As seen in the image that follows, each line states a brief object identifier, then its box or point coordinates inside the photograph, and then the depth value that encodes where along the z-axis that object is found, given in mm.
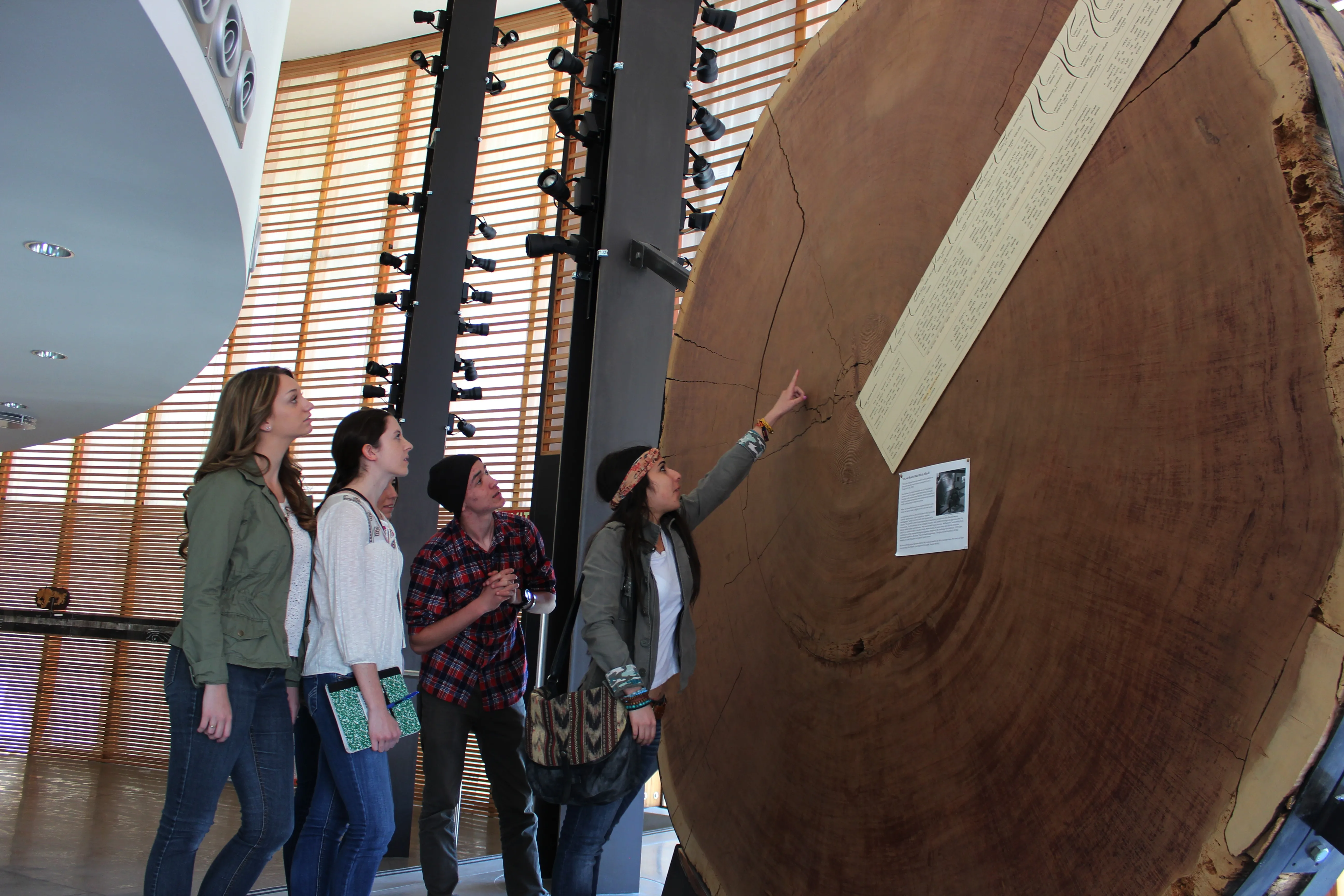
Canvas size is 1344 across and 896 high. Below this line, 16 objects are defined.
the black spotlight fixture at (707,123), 3736
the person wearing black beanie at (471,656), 2543
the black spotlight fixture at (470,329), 5332
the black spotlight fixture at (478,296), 5363
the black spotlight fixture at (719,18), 3691
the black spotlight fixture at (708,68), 3799
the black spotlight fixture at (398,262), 4992
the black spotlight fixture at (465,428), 5246
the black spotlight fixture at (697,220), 3859
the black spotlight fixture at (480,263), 5285
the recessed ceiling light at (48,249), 3514
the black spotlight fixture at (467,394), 5227
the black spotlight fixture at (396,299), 4910
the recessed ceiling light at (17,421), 6379
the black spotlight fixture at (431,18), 5371
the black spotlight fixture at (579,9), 3652
